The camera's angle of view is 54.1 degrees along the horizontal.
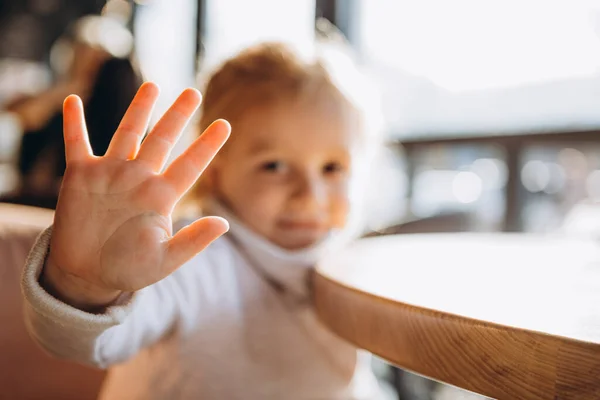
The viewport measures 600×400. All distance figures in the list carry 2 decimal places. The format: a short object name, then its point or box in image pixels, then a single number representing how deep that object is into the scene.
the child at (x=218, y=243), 0.52
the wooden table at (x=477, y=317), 0.37
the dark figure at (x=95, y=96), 2.13
